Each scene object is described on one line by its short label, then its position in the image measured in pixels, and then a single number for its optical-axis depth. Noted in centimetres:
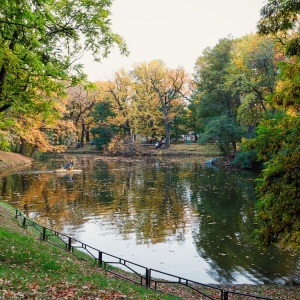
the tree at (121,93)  8319
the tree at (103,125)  8156
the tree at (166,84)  7875
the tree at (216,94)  5465
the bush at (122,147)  7631
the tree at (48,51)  1262
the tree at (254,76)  4381
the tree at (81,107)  8162
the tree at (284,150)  1045
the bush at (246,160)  4719
